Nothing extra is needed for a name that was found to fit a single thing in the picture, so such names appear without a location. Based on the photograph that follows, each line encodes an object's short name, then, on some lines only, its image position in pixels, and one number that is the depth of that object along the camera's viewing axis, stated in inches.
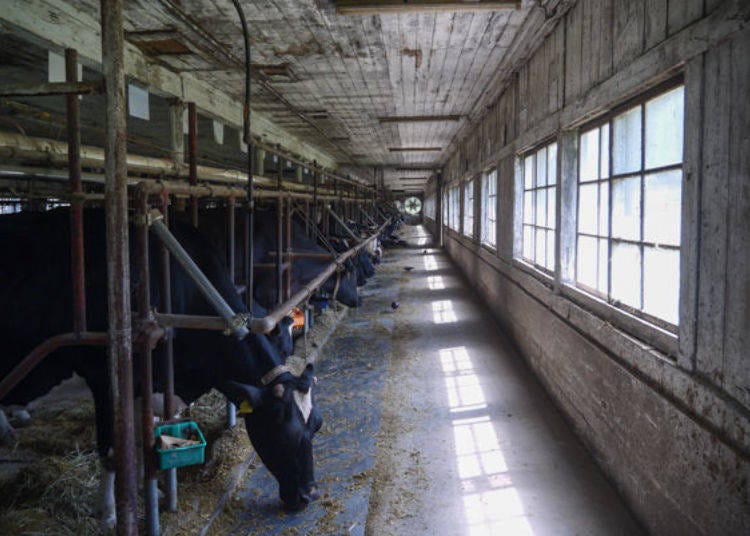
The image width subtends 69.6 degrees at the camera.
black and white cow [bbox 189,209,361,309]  224.9
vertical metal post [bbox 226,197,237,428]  154.4
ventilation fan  1909.4
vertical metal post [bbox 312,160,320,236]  264.3
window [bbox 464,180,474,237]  535.1
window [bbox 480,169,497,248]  382.9
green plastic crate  99.1
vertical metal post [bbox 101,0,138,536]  83.7
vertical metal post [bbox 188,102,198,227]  150.5
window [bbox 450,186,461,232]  621.3
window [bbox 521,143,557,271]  222.1
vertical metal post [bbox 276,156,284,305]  187.3
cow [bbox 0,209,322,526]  125.1
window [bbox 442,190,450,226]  780.6
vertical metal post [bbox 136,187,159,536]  100.0
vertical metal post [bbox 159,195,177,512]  115.0
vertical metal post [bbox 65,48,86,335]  100.5
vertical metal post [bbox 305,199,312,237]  275.9
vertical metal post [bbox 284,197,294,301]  205.5
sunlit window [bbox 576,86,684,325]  118.7
